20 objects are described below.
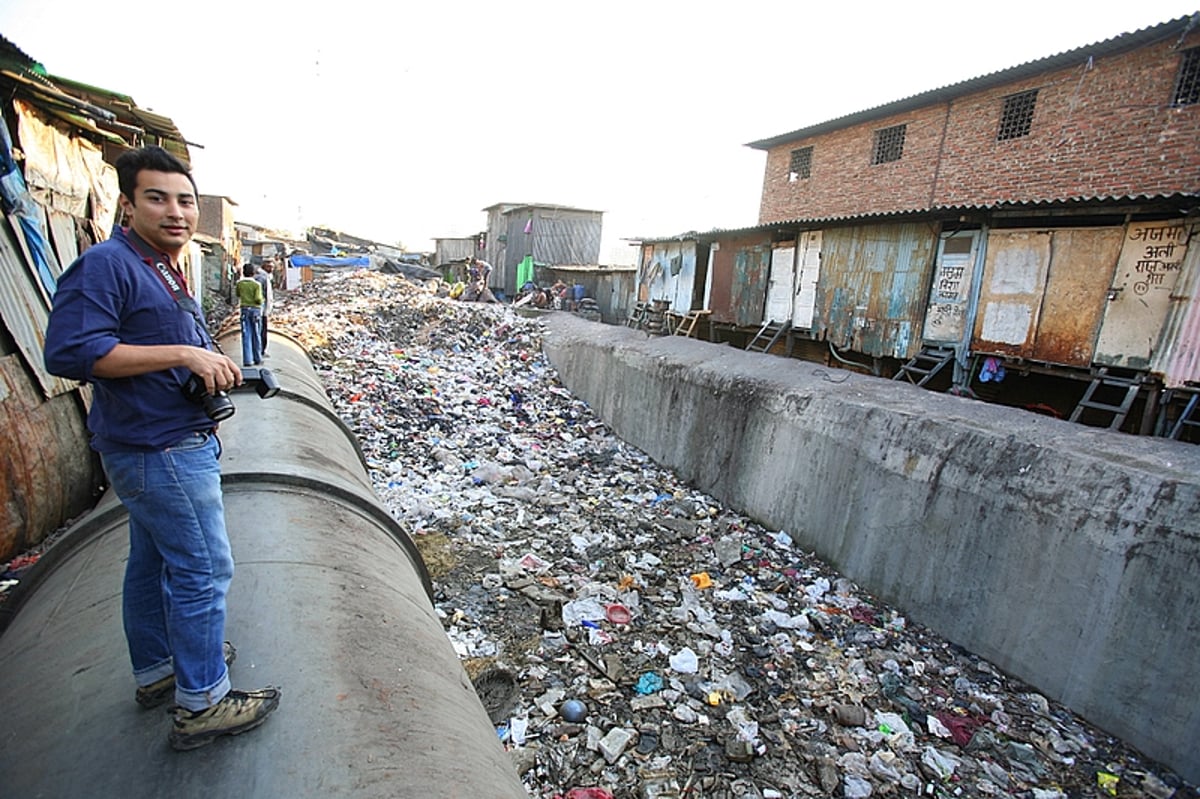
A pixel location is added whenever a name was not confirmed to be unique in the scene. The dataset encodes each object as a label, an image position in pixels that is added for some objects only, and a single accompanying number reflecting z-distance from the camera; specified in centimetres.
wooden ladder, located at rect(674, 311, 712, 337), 1164
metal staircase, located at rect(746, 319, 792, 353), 979
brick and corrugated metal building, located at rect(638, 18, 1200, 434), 562
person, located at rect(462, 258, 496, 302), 1945
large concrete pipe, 119
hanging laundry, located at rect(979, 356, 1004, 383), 679
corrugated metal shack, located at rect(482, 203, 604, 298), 2103
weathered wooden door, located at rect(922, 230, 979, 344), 704
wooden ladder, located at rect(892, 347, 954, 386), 709
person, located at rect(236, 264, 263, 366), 566
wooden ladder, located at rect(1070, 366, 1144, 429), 518
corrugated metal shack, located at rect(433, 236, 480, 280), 2698
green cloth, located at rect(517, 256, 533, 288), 2108
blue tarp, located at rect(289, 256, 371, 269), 2184
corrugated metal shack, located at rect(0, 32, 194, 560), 343
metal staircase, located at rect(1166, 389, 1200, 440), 488
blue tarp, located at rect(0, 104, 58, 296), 385
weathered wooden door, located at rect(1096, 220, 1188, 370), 545
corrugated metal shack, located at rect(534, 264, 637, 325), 1612
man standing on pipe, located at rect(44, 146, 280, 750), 126
